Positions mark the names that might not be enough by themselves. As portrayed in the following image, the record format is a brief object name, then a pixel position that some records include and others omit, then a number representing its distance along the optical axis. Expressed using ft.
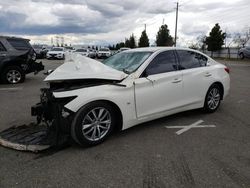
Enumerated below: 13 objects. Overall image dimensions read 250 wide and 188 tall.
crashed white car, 8.97
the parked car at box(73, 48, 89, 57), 76.94
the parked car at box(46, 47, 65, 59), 66.82
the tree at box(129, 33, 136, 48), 165.70
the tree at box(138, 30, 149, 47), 143.80
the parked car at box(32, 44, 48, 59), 67.21
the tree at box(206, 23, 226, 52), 105.68
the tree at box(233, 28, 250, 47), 142.97
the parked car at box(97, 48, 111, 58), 84.01
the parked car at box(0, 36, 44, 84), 24.07
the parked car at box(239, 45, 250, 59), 48.78
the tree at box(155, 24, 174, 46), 126.19
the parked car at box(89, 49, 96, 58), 80.91
